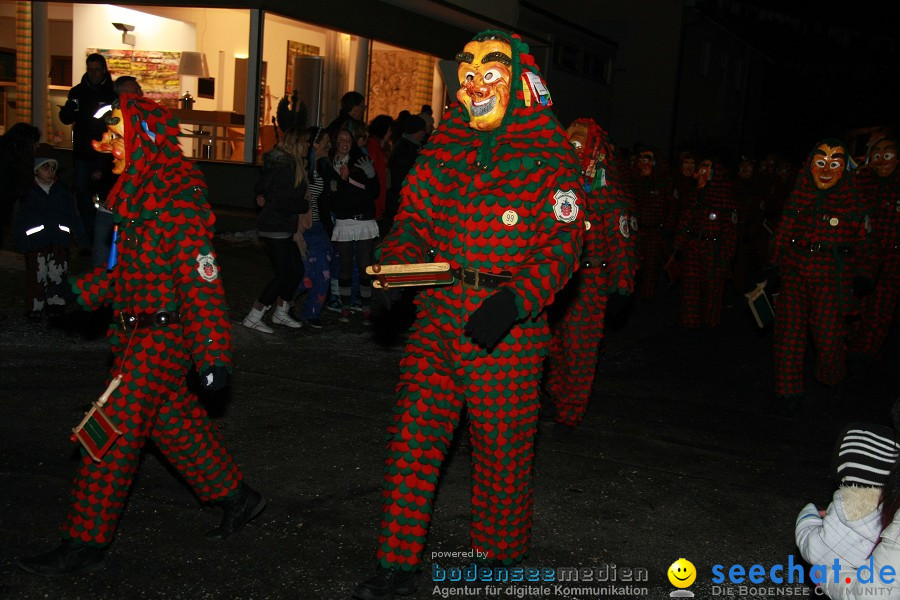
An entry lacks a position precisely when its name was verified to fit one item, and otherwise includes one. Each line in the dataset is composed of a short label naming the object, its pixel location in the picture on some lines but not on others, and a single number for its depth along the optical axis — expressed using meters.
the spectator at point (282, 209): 8.73
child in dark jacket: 8.28
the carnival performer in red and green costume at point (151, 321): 4.14
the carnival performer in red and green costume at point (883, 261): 9.47
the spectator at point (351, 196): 9.52
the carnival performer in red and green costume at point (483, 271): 3.96
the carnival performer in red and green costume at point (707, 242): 11.23
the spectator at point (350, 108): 10.63
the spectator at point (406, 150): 10.90
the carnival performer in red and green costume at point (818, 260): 7.31
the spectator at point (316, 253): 9.48
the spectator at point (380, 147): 10.68
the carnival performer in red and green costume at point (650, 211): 13.23
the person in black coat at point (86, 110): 10.02
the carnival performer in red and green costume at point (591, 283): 6.45
